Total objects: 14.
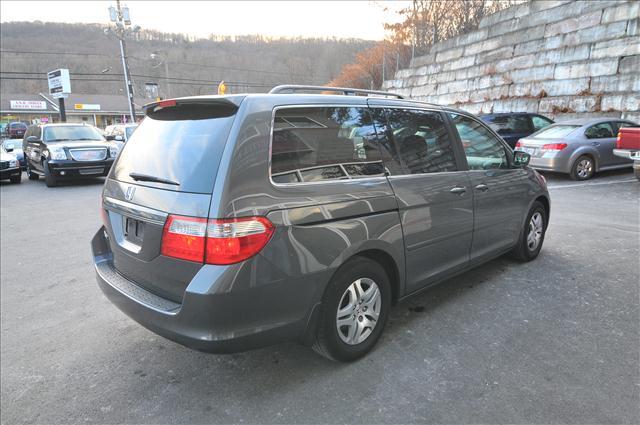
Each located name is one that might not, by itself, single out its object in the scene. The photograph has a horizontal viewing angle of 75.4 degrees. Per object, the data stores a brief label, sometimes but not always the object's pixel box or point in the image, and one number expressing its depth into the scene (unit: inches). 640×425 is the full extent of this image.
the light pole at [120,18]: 1029.2
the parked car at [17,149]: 559.2
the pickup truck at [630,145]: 351.9
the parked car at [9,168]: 489.7
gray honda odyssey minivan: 85.7
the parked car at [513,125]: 492.7
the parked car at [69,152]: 445.4
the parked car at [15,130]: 1525.6
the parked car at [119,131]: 534.4
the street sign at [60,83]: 965.2
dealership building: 2263.8
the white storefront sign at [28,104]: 2257.6
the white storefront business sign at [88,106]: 2266.7
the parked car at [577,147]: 393.7
